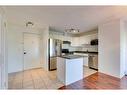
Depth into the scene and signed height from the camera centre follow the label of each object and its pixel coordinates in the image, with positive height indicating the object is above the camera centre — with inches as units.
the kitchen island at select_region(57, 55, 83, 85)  94.1 -31.2
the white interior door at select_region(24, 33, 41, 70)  149.1 -9.1
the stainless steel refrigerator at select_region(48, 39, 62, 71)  146.3 -9.2
